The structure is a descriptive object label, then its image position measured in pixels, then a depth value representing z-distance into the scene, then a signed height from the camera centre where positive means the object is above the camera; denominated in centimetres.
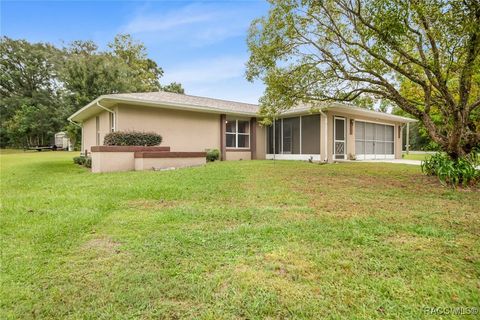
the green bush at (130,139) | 1138 +59
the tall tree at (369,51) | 629 +267
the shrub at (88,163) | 1308 -40
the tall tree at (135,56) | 3350 +1127
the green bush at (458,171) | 743 -55
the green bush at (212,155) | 1449 -11
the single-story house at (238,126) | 1320 +135
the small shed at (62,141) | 3253 +148
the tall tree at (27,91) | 3262 +764
